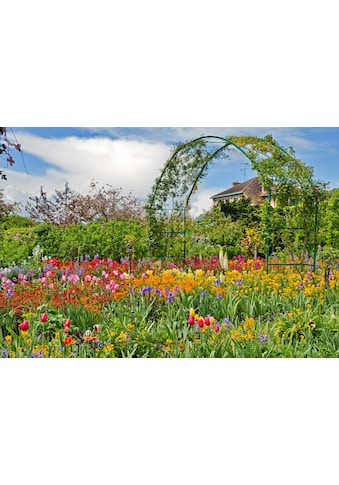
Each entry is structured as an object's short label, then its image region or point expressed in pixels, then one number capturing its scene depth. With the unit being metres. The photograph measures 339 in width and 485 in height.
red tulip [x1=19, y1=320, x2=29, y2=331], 3.59
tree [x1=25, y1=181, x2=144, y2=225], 10.04
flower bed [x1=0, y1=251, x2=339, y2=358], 3.71
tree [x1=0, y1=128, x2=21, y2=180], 3.43
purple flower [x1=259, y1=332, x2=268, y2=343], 3.74
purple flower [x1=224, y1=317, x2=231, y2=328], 4.09
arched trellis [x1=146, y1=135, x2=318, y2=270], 6.70
